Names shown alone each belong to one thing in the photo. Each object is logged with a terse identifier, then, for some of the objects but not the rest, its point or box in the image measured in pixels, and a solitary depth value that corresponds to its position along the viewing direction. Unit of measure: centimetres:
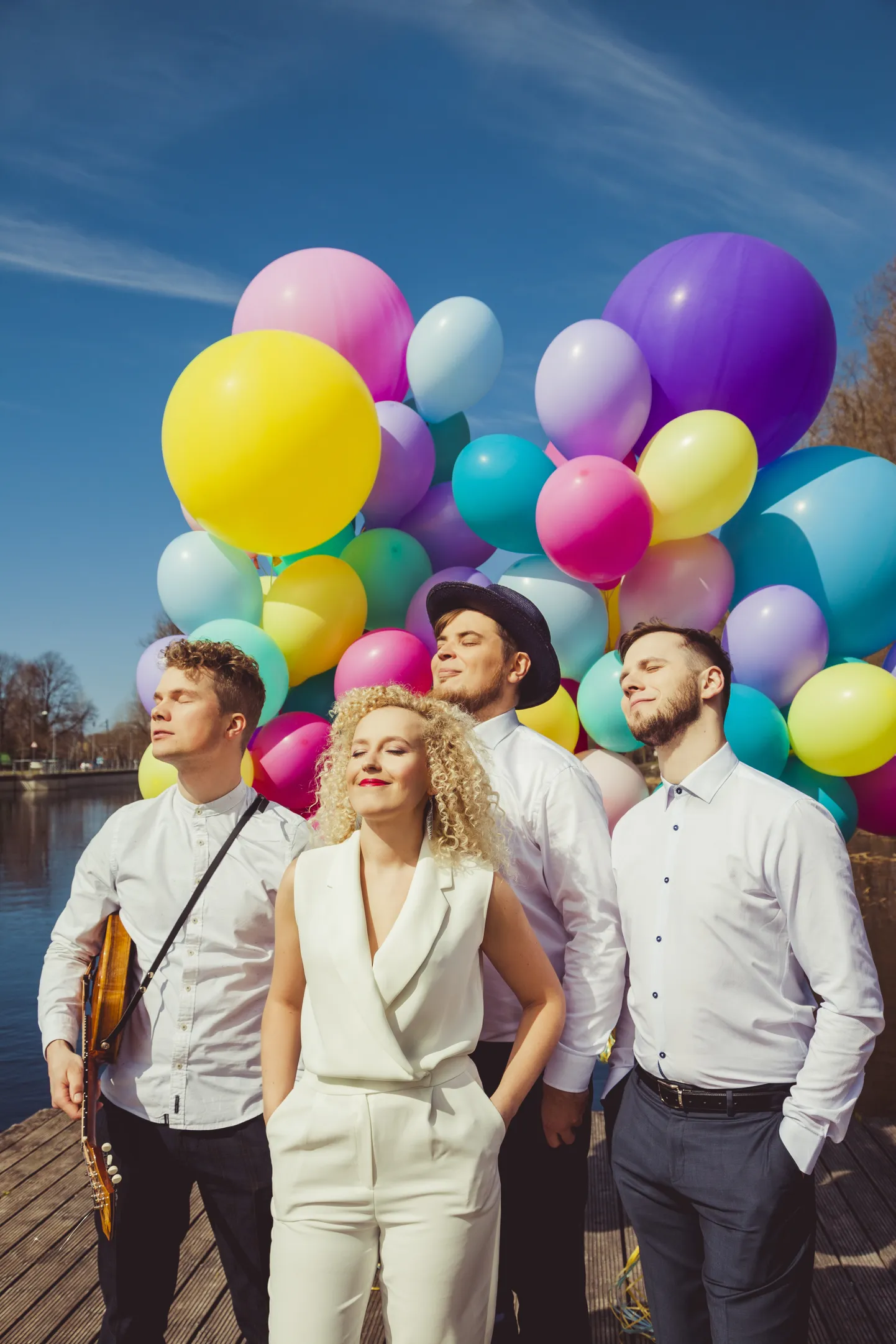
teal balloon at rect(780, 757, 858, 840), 363
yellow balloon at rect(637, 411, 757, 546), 339
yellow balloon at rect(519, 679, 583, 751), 358
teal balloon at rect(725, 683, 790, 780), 342
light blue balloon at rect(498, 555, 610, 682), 365
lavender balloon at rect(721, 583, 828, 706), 345
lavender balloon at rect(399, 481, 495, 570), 404
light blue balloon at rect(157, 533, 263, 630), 377
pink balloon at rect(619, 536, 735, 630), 361
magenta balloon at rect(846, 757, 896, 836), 371
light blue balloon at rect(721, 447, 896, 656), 353
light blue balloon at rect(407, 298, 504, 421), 390
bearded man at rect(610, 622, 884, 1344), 175
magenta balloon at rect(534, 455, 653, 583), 329
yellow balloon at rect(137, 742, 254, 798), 371
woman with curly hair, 158
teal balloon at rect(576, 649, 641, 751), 350
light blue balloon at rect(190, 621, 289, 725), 345
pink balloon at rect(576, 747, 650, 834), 357
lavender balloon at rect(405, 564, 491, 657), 373
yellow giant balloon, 321
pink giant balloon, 389
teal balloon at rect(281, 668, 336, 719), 390
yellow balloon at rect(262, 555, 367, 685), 360
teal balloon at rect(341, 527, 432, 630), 382
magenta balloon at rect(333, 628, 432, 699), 344
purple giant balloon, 359
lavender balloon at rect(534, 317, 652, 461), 354
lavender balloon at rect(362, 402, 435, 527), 384
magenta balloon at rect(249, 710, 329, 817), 346
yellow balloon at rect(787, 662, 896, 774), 334
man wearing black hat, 205
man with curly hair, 204
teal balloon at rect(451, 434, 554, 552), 360
